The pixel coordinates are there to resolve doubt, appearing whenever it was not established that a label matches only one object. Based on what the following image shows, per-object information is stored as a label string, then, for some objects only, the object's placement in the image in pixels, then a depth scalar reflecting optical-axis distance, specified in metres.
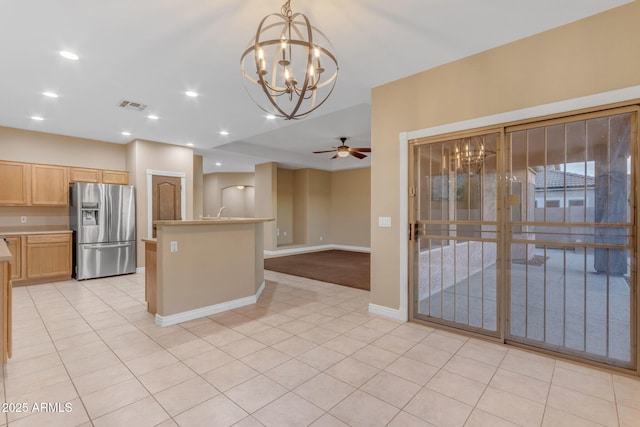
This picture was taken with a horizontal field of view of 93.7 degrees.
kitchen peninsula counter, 3.31
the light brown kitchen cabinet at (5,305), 2.31
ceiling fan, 6.37
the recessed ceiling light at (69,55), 2.93
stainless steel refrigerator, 5.42
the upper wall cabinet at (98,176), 5.80
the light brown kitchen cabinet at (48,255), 5.10
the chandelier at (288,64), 1.86
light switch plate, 3.54
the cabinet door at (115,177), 6.14
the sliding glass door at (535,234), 2.38
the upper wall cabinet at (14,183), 5.11
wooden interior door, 6.38
